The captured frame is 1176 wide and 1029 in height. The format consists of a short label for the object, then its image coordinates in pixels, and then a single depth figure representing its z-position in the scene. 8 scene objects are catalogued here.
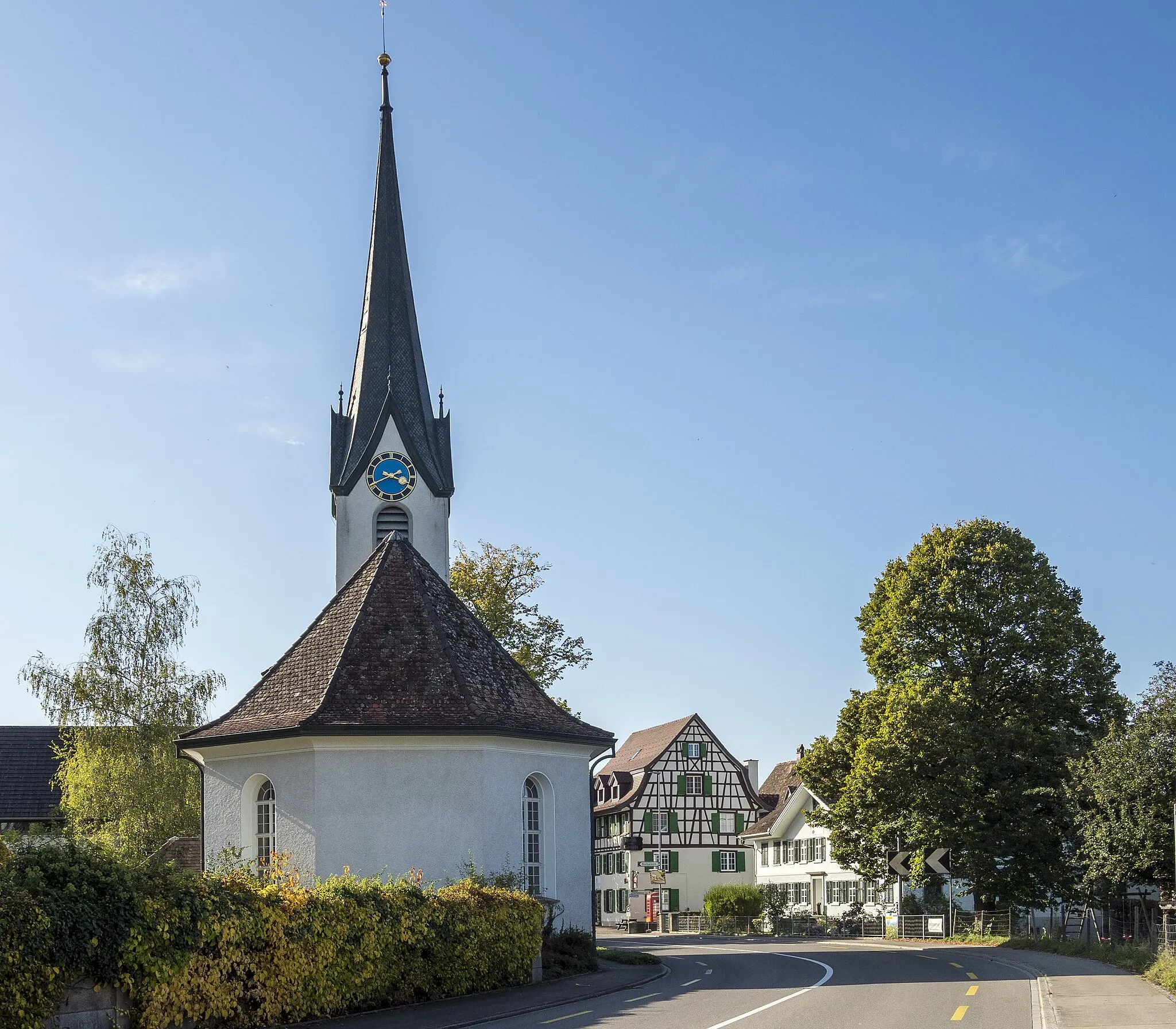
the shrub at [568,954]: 23.89
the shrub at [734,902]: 63.41
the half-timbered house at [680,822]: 73.12
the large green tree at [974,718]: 37.84
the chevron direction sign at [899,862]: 38.41
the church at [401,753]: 24.67
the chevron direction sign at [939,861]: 35.94
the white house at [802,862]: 61.19
